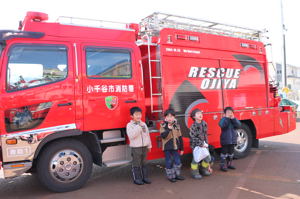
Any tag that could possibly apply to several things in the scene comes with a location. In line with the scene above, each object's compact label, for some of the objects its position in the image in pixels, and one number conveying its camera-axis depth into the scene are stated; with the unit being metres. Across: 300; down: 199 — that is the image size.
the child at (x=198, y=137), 5.50
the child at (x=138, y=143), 5.04
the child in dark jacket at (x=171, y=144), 5.28
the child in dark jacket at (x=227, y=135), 6.03
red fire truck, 4.42
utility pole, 20.78
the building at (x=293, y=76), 41.93
